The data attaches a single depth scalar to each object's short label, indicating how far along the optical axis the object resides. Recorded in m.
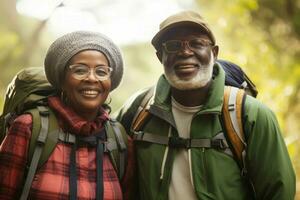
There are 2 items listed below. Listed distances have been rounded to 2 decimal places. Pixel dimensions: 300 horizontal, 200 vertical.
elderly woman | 3.07
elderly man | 3.14
